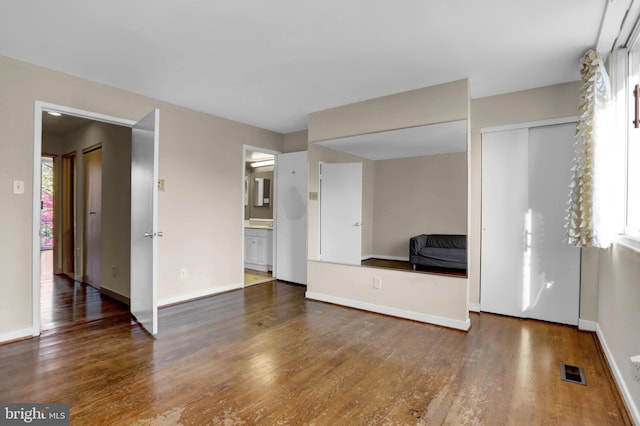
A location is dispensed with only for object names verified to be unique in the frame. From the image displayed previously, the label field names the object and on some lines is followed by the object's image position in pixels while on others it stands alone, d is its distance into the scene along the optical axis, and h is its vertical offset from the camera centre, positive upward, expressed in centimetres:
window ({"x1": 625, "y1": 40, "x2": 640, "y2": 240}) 211 +43
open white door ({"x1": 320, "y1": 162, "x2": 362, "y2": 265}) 408 +0
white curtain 235 +40
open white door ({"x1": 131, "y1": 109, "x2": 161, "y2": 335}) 289 -9
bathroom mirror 637 +41
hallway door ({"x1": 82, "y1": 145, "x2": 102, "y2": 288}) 450 -7
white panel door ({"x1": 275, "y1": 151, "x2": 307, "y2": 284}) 492 -8
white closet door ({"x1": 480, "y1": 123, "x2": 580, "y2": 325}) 323 -14
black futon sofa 330 -40
